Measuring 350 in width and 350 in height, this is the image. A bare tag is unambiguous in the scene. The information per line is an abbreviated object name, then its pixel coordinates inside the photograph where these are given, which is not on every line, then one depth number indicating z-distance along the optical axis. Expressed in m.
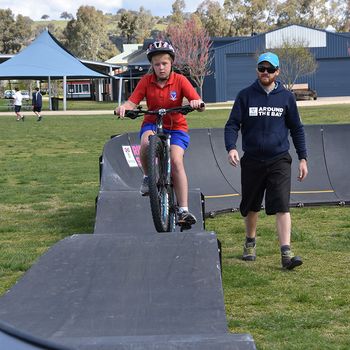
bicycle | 6.13
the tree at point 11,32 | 121.69
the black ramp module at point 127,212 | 7.36
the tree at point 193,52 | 69.19
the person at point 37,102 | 39.06
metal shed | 68.69
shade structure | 46.53
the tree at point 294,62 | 63.62
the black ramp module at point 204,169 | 10.39
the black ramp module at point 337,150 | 10.80
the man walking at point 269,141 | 6.60
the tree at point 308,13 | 118.00
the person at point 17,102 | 39.16
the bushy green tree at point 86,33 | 117.56
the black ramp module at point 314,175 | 10.48
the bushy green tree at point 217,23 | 112.69
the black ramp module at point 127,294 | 3.96
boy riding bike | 6.55
